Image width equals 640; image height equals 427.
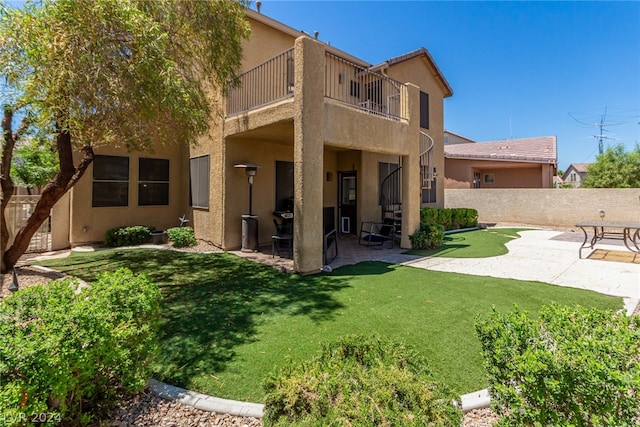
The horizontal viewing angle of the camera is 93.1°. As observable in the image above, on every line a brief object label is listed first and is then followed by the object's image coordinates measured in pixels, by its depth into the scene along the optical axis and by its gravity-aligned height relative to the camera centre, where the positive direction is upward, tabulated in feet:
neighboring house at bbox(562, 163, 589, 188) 162.38 +20.44
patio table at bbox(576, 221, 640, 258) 27.81 -1.55
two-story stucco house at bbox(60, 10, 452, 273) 22.84 +5.02
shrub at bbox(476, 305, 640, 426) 5.40 -3.07
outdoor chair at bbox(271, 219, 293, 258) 30.45 -3.84
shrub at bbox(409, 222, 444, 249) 32.89 -3.09
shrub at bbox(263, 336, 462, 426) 5.80 -3.89
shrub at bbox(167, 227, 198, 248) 33.01 -3.18
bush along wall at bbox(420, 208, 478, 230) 44.01 -1.32
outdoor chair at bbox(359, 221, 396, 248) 35.94 -3.13
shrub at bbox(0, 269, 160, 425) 6.09 -3.25
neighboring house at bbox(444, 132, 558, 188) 67.00 +10.09
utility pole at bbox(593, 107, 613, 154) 94.21 +27.80
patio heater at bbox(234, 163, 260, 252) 30.99 -2.44
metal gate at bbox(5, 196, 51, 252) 29.43 -1.31
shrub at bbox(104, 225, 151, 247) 33.68 -3.17
